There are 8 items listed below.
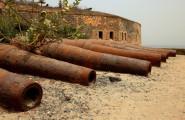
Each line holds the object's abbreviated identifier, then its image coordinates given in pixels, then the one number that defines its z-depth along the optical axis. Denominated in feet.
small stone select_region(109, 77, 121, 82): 14.98
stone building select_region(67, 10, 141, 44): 62.08
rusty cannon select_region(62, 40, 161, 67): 21.26
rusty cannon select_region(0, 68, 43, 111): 8.40
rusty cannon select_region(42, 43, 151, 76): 16.81
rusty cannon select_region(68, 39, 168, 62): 26.53
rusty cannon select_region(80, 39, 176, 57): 27.25
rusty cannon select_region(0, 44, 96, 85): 13.01
